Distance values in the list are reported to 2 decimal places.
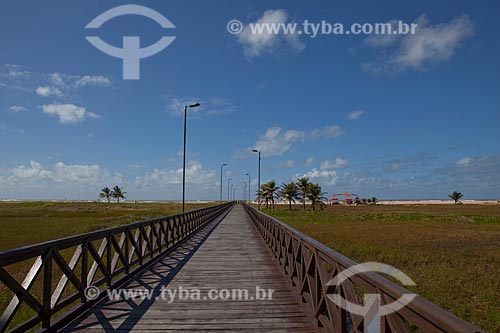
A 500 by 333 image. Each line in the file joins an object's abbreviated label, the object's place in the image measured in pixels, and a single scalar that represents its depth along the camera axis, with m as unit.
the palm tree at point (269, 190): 68.21
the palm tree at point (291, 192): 59.94
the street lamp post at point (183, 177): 18.34
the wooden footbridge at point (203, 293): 3.24
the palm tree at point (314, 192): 57.25
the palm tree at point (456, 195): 123.88
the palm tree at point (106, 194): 132.50
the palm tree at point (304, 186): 58.41
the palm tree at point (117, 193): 134.00
